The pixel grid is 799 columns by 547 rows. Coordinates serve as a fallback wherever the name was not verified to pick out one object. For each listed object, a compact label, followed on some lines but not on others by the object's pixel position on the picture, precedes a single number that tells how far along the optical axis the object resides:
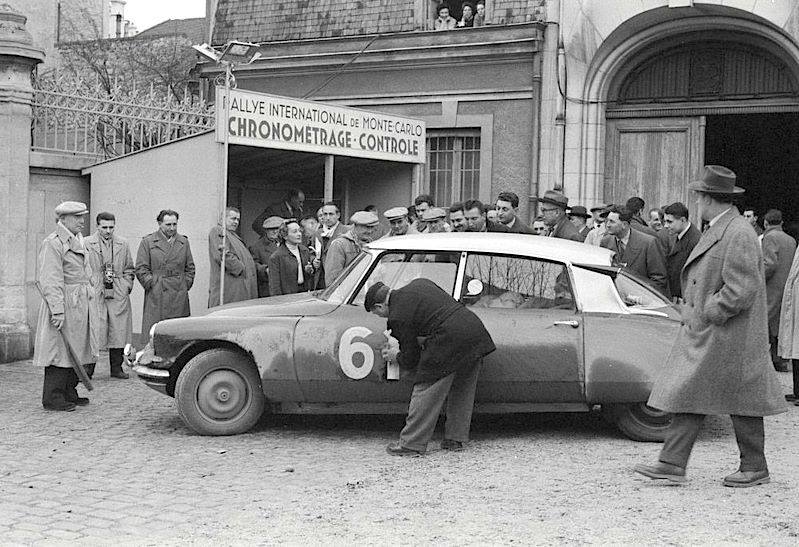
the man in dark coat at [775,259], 11.89
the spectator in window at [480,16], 16.97
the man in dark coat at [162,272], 11.97
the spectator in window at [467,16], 17.09
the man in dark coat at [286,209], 13.60
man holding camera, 11.76
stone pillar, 12.77
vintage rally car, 8.29
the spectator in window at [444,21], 17.21
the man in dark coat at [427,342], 7.77
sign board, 12.24
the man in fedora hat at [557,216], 11.06
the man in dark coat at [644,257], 10.69
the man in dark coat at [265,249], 12.70
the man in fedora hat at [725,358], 6.66
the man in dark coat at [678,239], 10.70
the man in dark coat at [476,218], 11.20
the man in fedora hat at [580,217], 12.55
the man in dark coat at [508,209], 11.23
